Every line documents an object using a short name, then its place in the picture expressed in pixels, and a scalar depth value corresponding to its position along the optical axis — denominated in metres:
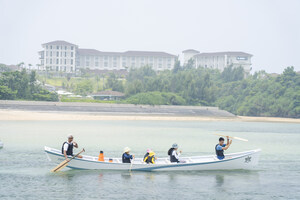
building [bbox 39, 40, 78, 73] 199.12
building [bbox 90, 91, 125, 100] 113.12
